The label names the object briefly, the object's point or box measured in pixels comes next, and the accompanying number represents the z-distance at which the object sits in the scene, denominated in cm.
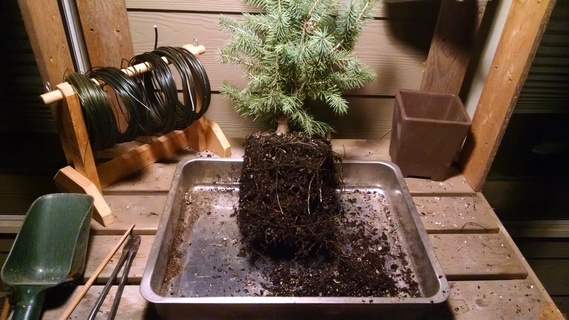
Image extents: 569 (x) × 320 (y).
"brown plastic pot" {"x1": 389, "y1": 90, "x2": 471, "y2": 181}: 102
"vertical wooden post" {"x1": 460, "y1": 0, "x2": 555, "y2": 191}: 88
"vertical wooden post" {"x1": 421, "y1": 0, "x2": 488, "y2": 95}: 109
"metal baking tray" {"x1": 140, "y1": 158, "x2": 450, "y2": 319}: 70
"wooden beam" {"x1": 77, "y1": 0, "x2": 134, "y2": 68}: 104
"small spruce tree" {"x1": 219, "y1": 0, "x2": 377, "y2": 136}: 90
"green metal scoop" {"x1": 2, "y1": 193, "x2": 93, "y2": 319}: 74
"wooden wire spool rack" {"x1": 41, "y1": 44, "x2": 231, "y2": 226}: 86
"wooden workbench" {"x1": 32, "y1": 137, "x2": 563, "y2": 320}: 78
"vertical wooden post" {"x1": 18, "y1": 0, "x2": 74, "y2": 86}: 86
